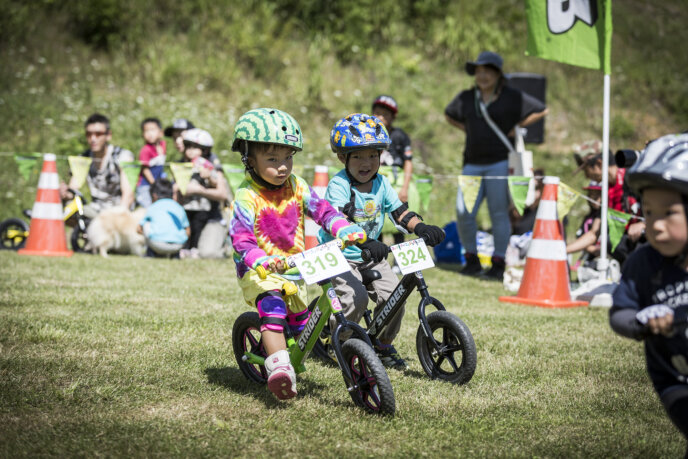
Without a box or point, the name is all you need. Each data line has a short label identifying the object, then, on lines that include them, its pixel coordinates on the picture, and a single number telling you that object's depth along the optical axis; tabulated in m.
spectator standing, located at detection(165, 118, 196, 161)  11.63
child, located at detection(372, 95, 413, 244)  9.87
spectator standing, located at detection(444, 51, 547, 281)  9.66
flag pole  8.02
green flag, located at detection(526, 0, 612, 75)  8.58
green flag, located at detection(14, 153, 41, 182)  10.98
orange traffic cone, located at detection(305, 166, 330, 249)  8.90
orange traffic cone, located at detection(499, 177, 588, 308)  7.73
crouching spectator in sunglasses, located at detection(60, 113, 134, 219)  10.97
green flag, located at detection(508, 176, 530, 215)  9.16
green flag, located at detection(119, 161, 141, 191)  10.97
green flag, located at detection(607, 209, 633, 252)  8.03
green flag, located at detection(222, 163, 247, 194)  10.70
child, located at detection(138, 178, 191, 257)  10.52
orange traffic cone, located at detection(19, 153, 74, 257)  10.20
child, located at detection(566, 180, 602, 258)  8.73
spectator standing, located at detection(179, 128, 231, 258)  10.73
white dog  10.49
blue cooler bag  11.73
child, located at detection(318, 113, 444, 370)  5.09
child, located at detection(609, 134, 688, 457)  2.74
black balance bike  4.70
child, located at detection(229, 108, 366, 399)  4.21
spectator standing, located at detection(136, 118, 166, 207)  11.30
